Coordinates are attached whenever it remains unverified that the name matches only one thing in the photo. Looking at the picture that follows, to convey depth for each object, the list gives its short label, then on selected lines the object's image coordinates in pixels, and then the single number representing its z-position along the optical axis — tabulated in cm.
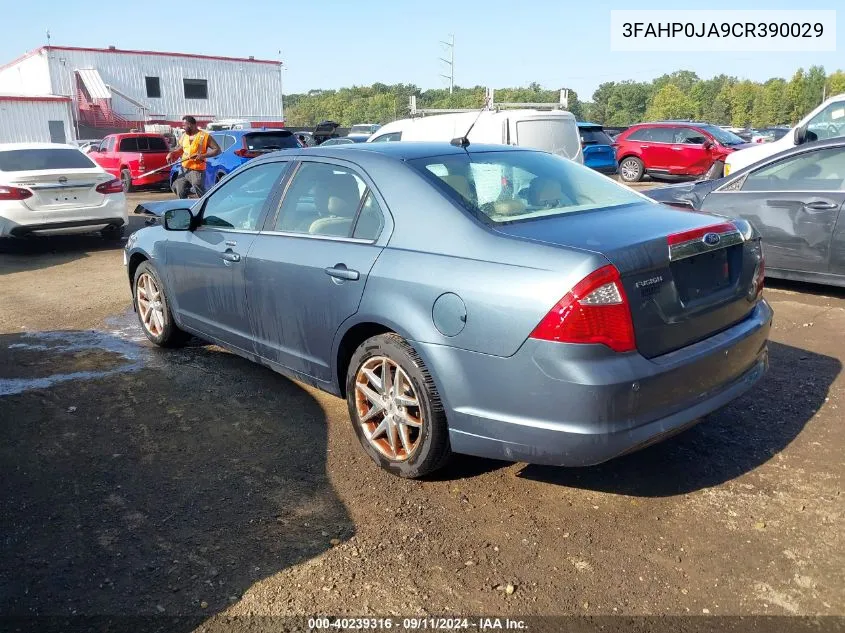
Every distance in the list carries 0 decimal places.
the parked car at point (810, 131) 993
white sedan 992
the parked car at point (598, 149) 1912
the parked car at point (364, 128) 2868
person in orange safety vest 1146
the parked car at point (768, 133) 2584
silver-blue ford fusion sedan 288
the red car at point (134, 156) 1933
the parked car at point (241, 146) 1517
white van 1017
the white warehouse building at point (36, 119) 3419
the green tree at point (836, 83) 9950
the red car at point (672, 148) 1802
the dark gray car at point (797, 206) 641
